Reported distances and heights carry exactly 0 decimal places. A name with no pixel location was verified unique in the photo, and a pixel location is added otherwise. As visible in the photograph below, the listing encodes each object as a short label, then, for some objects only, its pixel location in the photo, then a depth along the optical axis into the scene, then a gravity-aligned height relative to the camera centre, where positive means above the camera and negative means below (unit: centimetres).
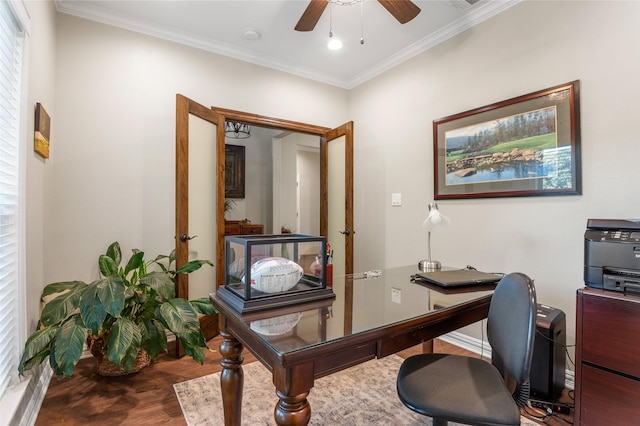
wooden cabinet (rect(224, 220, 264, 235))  482 -23
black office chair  100 -63
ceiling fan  197 +135
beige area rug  170 -112
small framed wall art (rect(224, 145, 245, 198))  541 +74
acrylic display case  117 -23
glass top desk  91 -39
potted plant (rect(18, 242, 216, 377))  165 -64
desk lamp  213 -7
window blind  153 +14
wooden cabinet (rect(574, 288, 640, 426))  137 -67
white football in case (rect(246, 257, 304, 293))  117 -23
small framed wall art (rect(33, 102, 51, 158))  191 +53
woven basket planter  211 -102
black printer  141 -20
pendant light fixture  534 +142
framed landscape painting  205 +50
